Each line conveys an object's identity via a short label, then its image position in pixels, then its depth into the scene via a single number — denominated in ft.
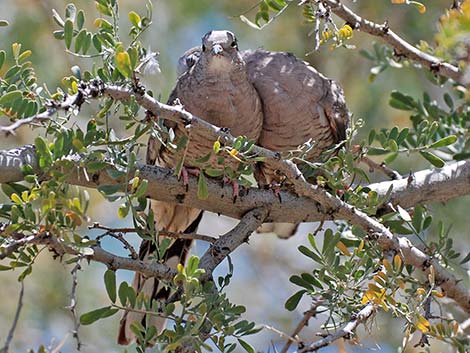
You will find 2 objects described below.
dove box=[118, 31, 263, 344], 21.30
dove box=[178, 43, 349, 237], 22.12
